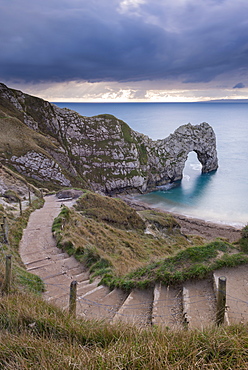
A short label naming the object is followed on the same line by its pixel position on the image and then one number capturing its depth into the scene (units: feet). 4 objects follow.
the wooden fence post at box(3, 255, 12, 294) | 23.81
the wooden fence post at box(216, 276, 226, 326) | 18.13
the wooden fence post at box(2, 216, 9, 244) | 46.52
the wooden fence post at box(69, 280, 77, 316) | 20.01
